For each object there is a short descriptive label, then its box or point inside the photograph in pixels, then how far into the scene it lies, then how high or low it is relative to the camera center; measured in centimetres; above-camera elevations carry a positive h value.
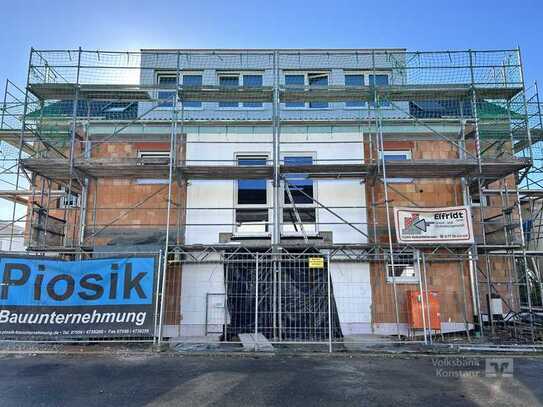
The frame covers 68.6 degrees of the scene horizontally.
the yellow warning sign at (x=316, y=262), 852 +55
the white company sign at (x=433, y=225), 1016 +158
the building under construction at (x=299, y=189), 1022 +282
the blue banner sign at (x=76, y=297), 811 -17
